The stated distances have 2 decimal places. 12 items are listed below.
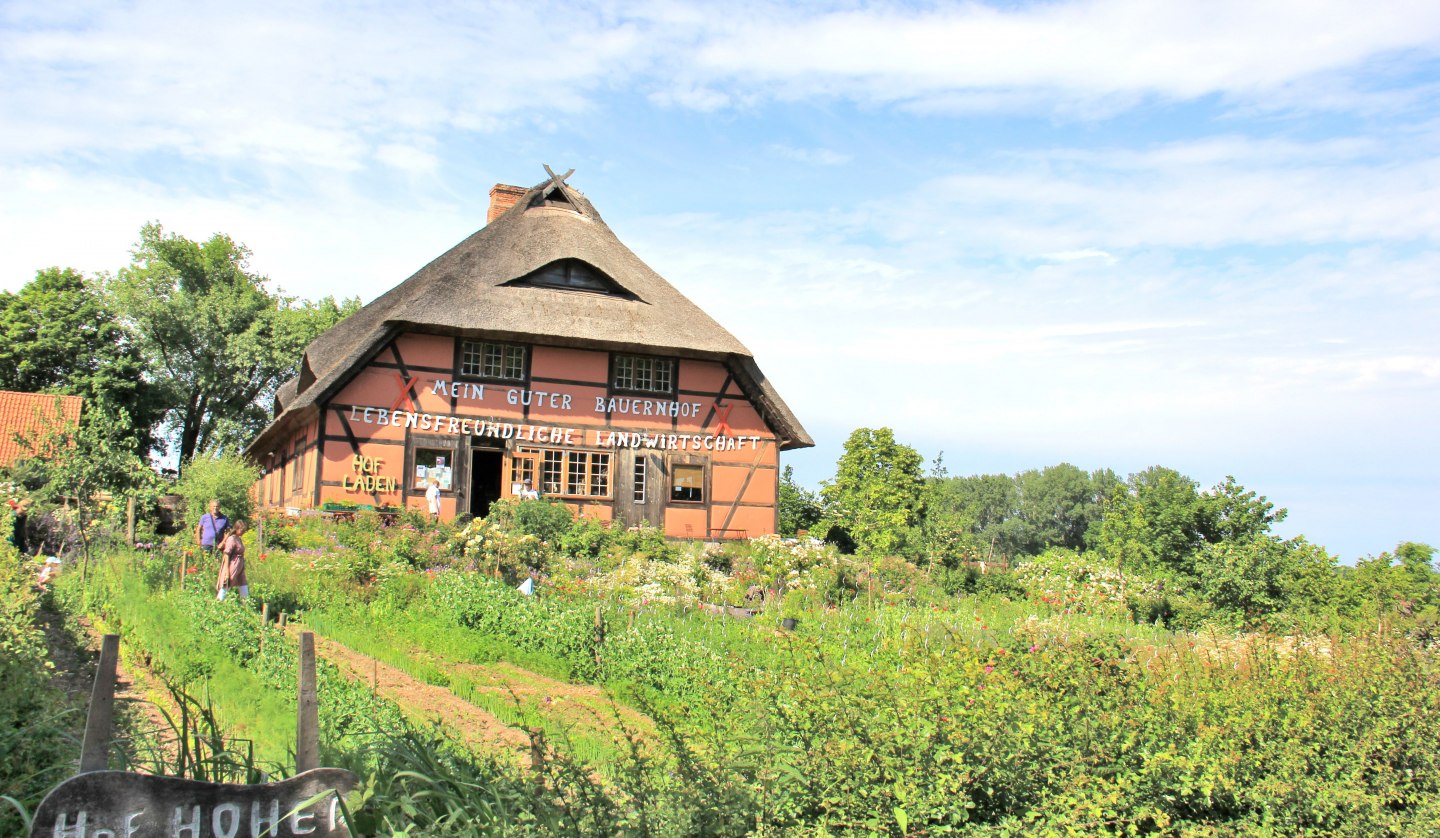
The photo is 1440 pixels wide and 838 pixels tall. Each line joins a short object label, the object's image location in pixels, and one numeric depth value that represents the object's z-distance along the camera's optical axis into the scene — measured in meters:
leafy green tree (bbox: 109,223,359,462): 32.31
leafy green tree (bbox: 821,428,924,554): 30.28
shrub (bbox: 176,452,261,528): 17.45
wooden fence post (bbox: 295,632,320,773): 3.61
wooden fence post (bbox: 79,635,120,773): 3.23
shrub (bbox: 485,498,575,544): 17.62
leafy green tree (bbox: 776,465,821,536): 27.16
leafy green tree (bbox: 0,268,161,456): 30.94
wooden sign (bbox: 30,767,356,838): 3.01
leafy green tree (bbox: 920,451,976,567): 17.70
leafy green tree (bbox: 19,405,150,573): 14.74
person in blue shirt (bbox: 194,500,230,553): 13.58
